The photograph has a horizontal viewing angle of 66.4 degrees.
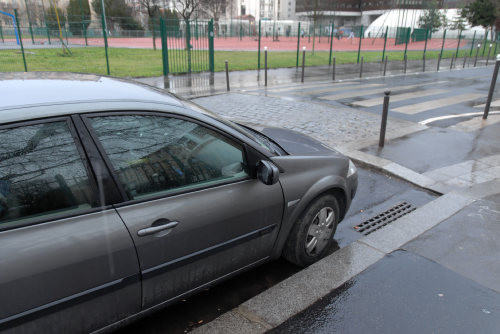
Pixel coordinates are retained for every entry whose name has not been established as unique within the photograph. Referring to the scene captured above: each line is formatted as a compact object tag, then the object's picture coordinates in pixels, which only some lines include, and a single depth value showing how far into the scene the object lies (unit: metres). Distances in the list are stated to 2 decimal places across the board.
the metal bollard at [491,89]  8.36
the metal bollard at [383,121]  6.54
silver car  1.95
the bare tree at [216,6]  45.39
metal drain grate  4.30
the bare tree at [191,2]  37.03
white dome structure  75.44
